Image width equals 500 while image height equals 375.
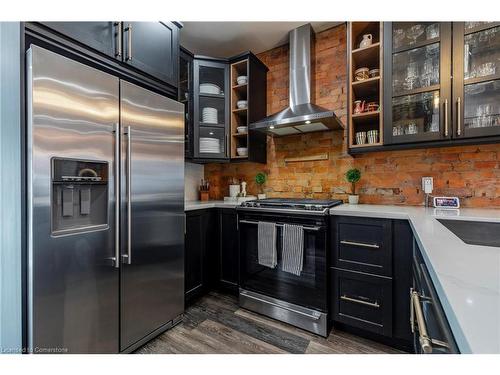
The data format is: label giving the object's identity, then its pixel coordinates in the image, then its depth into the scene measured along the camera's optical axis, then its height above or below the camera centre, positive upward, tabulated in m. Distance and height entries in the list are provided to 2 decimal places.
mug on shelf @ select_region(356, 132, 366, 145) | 2.07 +0.41
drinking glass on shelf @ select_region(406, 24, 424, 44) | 1.81 +1.19
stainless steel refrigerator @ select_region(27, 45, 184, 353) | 1.11 -0.15
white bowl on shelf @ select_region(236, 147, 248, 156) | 2.65 +0.37
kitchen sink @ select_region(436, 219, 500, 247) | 1.34 -0.28
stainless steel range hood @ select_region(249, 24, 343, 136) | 2.24 +0.95
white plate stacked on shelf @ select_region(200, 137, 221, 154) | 2.63 +0.44
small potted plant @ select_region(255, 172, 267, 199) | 2.83 +0.03
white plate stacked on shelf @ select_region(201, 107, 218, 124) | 2.62 +0.78
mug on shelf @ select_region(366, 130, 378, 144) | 2.02 +0.42
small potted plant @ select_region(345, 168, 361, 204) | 2.26 +0.06
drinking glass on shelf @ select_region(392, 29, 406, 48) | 1.86 +1.18
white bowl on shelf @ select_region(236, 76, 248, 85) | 2.63 +1.18
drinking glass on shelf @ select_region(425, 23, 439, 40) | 1.73 +1.15
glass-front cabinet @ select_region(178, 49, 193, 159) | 2.52 +0.93
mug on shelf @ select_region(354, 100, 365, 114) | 2.10 +0.71
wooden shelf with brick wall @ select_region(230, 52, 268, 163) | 2.60 +0.91
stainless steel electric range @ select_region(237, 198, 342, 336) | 1.85 -0.76
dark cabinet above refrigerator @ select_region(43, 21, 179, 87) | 1.31 +0.92
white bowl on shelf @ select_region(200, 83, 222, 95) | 2.61 +1.08
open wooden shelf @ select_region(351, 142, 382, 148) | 1.97 +0.34
